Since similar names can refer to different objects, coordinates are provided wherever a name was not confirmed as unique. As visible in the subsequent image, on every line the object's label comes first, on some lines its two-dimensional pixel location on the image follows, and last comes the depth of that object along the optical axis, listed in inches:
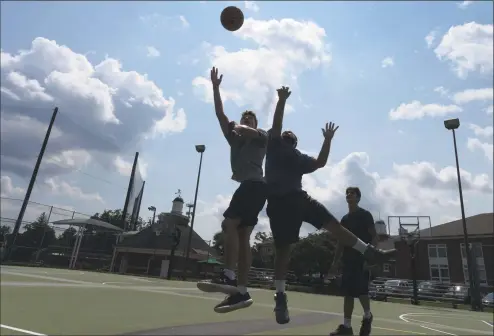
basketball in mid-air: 180.1
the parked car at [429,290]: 1065.7
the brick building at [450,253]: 1630.2
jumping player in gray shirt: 137.3
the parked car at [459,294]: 1030.4
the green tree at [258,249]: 1974.0
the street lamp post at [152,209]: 2469.2
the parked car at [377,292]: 1085.1
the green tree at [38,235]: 1182.9
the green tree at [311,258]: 1446.9
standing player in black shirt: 183.6
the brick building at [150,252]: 1667.1
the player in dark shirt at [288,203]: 149.4
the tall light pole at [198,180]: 587.2
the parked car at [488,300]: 1036.4
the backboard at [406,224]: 1082.4
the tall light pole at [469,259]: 885.0
